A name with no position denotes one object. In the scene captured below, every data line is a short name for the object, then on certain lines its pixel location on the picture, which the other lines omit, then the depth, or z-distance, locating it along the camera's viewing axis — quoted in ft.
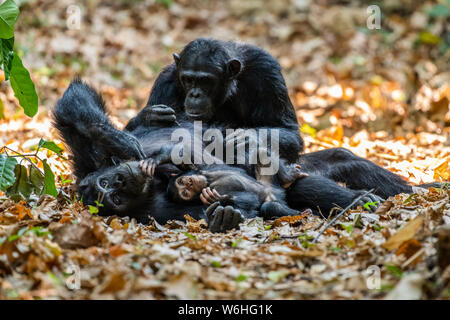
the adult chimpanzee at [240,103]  41.29
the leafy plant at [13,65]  30.76
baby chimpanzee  35.32
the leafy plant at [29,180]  32.19
